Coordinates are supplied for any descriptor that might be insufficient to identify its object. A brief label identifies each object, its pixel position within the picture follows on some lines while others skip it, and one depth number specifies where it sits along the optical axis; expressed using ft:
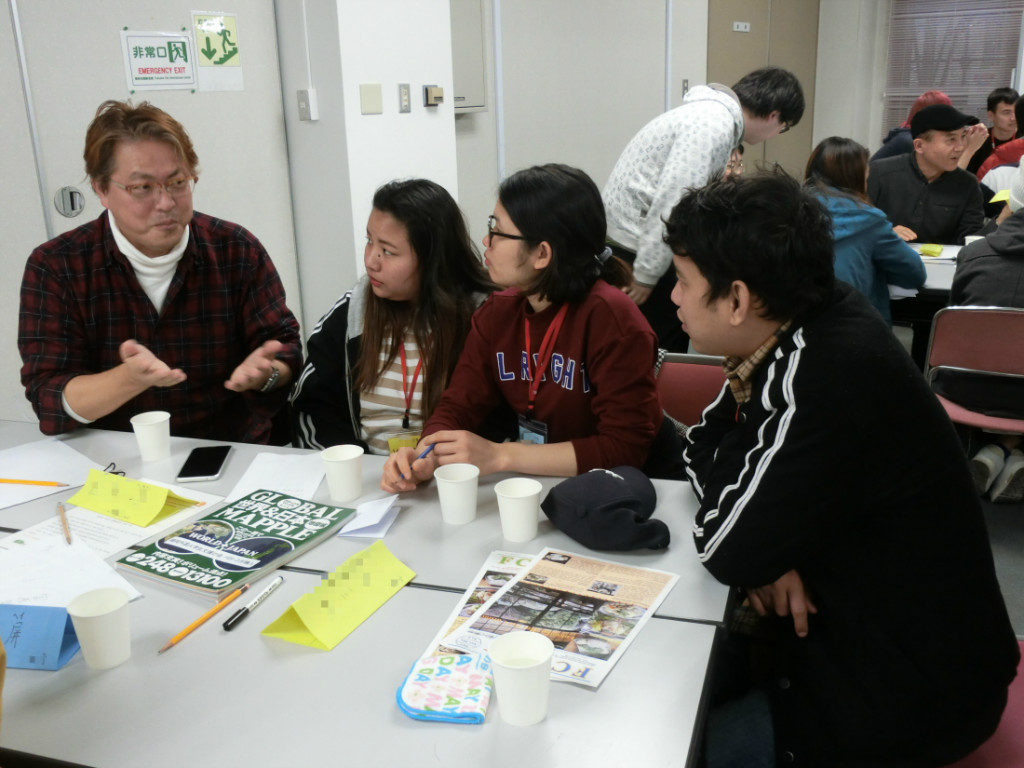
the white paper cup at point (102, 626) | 3.52
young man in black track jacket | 3.92
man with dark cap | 13.85
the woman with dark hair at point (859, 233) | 10.41
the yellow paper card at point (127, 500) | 5.01
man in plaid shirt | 6.38
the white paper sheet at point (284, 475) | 5.44
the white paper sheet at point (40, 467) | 5.38
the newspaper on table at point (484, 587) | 3.73
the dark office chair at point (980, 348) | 8.79
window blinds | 22.50
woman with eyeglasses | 5.80
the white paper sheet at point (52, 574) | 4.09
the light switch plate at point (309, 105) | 11.38
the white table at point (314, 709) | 3.07
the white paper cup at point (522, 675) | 3.08
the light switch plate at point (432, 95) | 12.41
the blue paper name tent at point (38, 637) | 3.59
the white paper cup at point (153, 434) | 5.83
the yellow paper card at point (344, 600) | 3.77
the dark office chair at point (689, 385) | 6.84
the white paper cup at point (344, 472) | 5.18
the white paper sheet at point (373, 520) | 4.79
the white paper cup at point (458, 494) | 4.77
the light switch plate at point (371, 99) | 11.39
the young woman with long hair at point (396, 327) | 6.67
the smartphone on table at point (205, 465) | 5.62
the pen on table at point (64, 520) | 4.76
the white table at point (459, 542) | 4.11
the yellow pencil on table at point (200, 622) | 3.78
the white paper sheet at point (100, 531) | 4.69
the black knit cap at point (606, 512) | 4.41
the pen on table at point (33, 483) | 5.47
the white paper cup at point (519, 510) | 4.56
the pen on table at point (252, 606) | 3.90
